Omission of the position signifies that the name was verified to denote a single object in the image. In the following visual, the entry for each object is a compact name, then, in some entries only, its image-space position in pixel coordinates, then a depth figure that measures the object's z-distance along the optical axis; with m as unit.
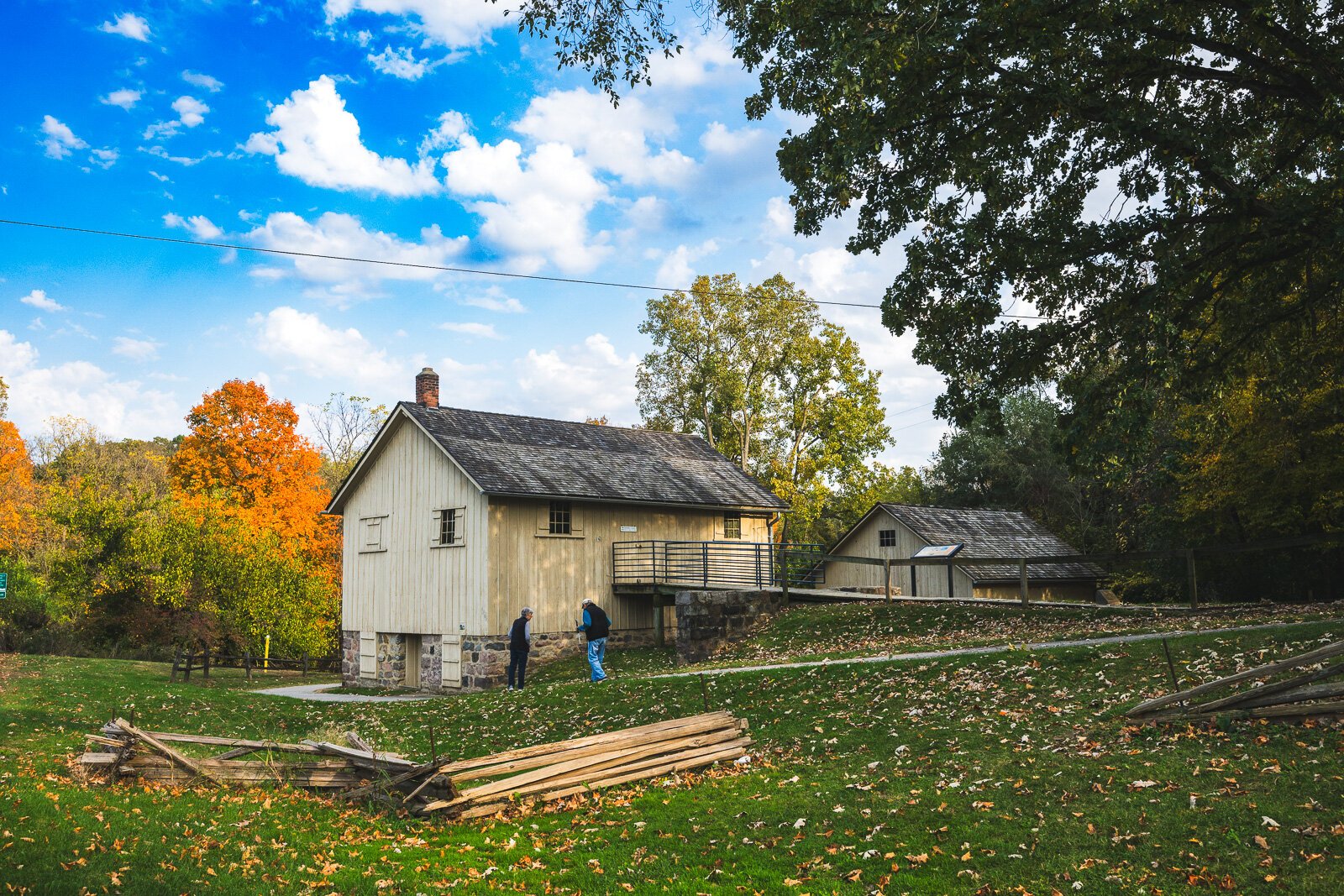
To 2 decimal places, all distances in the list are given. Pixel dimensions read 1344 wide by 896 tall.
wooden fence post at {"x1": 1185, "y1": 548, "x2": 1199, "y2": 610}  18.12
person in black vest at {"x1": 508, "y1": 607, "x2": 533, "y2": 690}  20.84
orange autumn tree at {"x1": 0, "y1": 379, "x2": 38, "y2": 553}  39.91
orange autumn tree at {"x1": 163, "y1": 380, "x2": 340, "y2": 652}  37.53
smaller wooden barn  35.12
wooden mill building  24.91
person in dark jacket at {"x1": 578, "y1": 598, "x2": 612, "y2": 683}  20.42
